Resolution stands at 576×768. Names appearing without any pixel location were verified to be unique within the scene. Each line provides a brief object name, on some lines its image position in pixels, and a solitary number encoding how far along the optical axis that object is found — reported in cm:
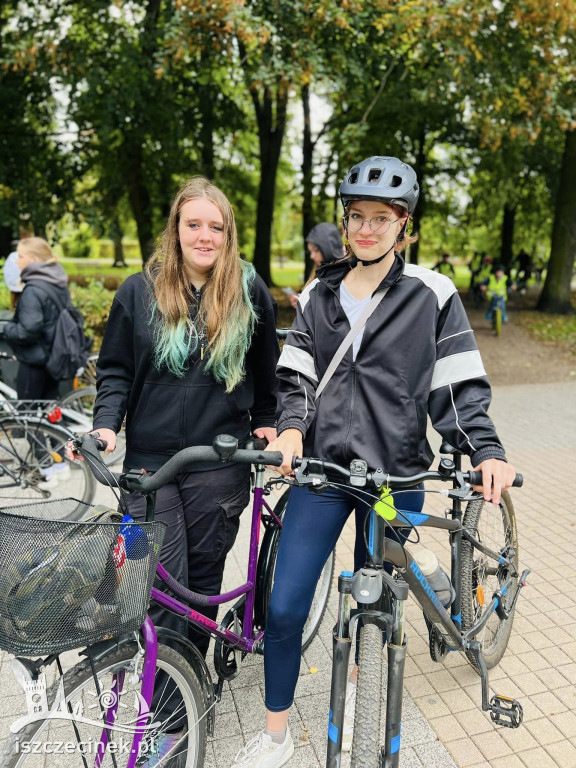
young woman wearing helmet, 217
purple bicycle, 155
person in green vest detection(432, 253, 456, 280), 2083
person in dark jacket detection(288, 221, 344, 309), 579
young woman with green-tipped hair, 233
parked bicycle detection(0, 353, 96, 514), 448
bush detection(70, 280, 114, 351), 766
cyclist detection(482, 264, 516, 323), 1352
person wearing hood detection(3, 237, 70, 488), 494
